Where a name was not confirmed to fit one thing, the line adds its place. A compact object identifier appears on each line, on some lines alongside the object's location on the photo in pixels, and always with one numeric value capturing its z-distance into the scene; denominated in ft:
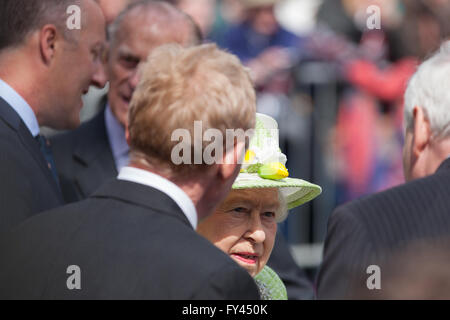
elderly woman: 20.08
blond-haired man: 13.44
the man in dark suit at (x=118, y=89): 27.61
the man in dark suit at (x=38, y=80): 18.53
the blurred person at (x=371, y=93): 42.70
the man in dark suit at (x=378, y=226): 17.20
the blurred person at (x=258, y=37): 43.55
